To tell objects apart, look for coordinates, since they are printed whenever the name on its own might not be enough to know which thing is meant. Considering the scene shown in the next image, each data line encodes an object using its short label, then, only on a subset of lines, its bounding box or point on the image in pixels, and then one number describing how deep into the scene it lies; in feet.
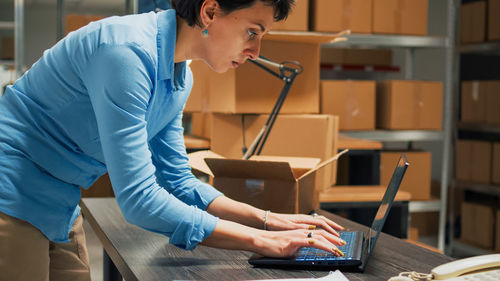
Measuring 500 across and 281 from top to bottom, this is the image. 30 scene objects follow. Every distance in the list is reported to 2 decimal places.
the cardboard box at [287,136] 7.74
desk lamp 6.45
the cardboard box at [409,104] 10.69
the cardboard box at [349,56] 16.16
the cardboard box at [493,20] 12.46
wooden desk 3.19
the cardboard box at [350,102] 10.24
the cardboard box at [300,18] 8.59
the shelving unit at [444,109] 10.58
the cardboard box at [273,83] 7.78
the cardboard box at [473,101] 12.66
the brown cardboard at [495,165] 12.11
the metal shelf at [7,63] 16.90
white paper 2.95
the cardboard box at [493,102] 12.30
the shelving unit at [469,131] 12.50
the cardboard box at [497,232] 11.83
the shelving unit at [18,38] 13.94
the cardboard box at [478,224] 12.15
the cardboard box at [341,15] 9.39
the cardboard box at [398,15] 10.44
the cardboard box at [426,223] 14.50
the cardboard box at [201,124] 10.70
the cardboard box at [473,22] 12.78
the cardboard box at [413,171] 10.73
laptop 3.28
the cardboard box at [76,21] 13.01
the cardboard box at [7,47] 24.93
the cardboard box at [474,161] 12.45
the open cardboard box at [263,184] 4.59
